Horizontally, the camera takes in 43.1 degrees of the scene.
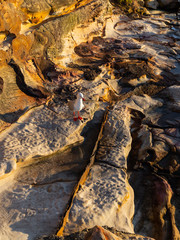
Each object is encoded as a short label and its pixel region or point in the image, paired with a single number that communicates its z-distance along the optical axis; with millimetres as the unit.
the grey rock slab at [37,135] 3881
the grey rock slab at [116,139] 4159
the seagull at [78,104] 4504
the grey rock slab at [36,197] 3068
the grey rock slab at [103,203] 3178
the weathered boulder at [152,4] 12016
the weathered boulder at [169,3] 12039
